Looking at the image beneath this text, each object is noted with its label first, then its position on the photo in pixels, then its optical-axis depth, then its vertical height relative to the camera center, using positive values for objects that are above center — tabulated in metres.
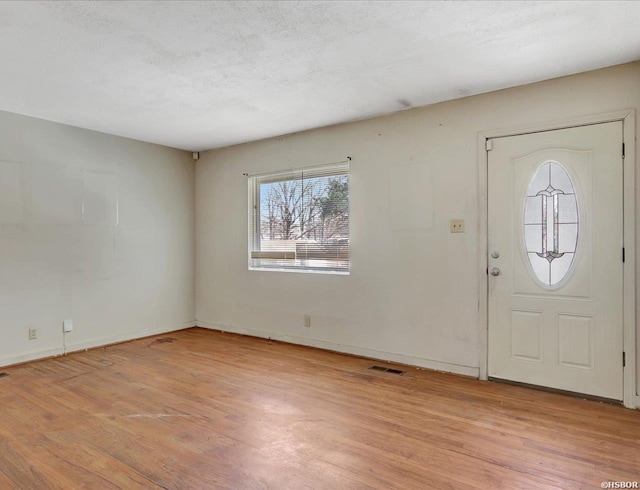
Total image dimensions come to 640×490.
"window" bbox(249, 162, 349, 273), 4.48 +0.27
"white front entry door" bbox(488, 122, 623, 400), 2.96 -0.16
